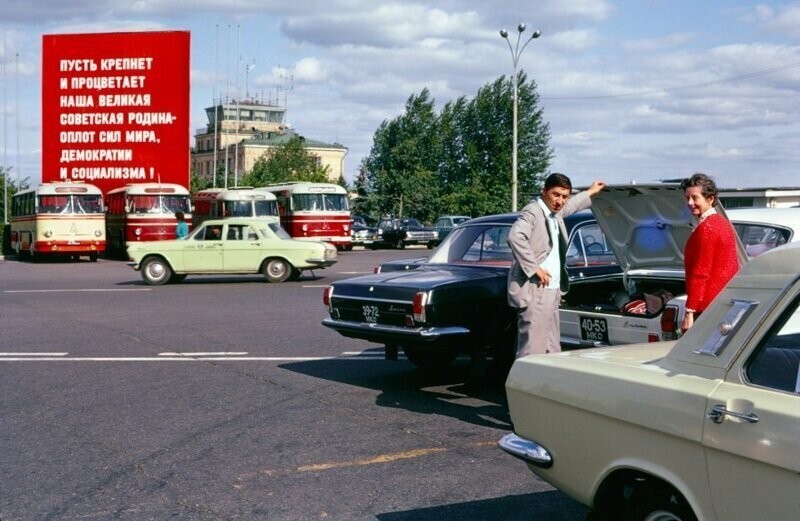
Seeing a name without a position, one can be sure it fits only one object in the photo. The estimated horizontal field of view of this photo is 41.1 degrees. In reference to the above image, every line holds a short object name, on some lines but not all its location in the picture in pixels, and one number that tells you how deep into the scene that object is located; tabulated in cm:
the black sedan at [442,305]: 920
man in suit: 804
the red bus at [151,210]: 3756
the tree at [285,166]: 11751
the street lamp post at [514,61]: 4594
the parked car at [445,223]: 5757
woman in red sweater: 706
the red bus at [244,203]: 4003
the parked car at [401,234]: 5519
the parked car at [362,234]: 5519
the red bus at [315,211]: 4238
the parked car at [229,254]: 2502
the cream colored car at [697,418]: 350
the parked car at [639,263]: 813
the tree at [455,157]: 8312
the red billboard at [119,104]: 4384
